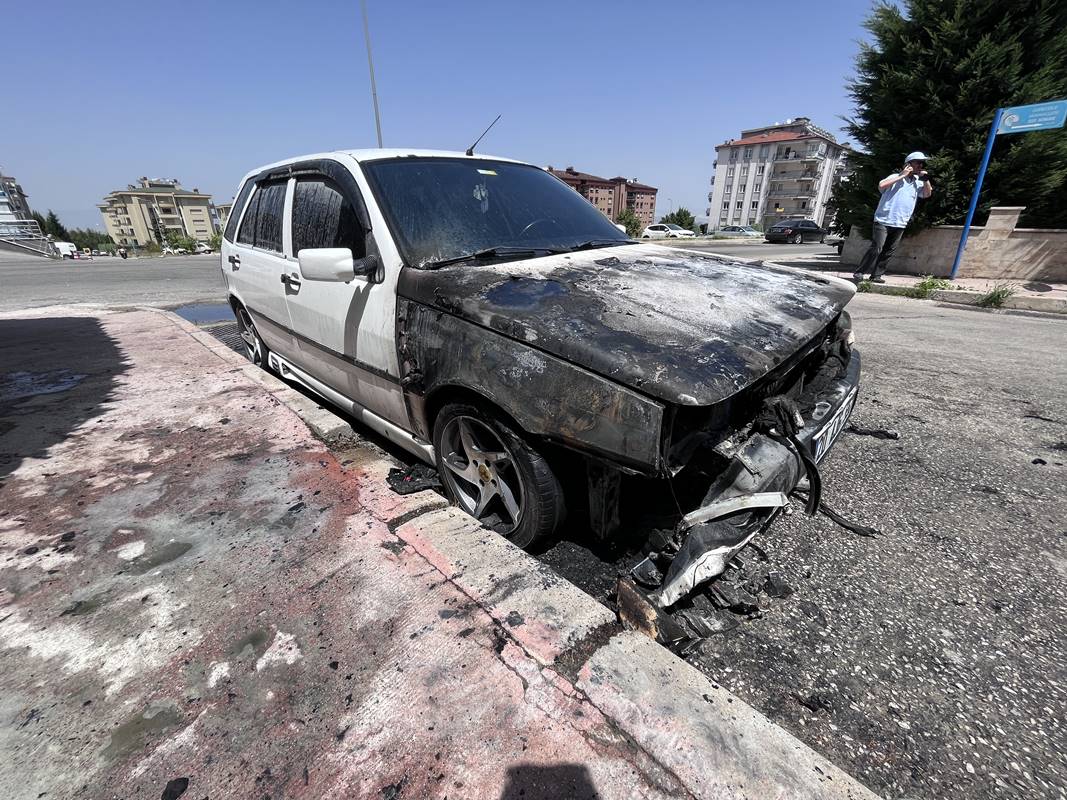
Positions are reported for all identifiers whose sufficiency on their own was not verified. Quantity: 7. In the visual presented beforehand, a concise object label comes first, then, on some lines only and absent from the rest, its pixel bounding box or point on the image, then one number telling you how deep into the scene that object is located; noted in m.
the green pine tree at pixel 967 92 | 9.49
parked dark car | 28.72
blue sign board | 7.84
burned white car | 1.57
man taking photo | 7.83
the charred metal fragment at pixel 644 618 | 1.52
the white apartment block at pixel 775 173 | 73.38
